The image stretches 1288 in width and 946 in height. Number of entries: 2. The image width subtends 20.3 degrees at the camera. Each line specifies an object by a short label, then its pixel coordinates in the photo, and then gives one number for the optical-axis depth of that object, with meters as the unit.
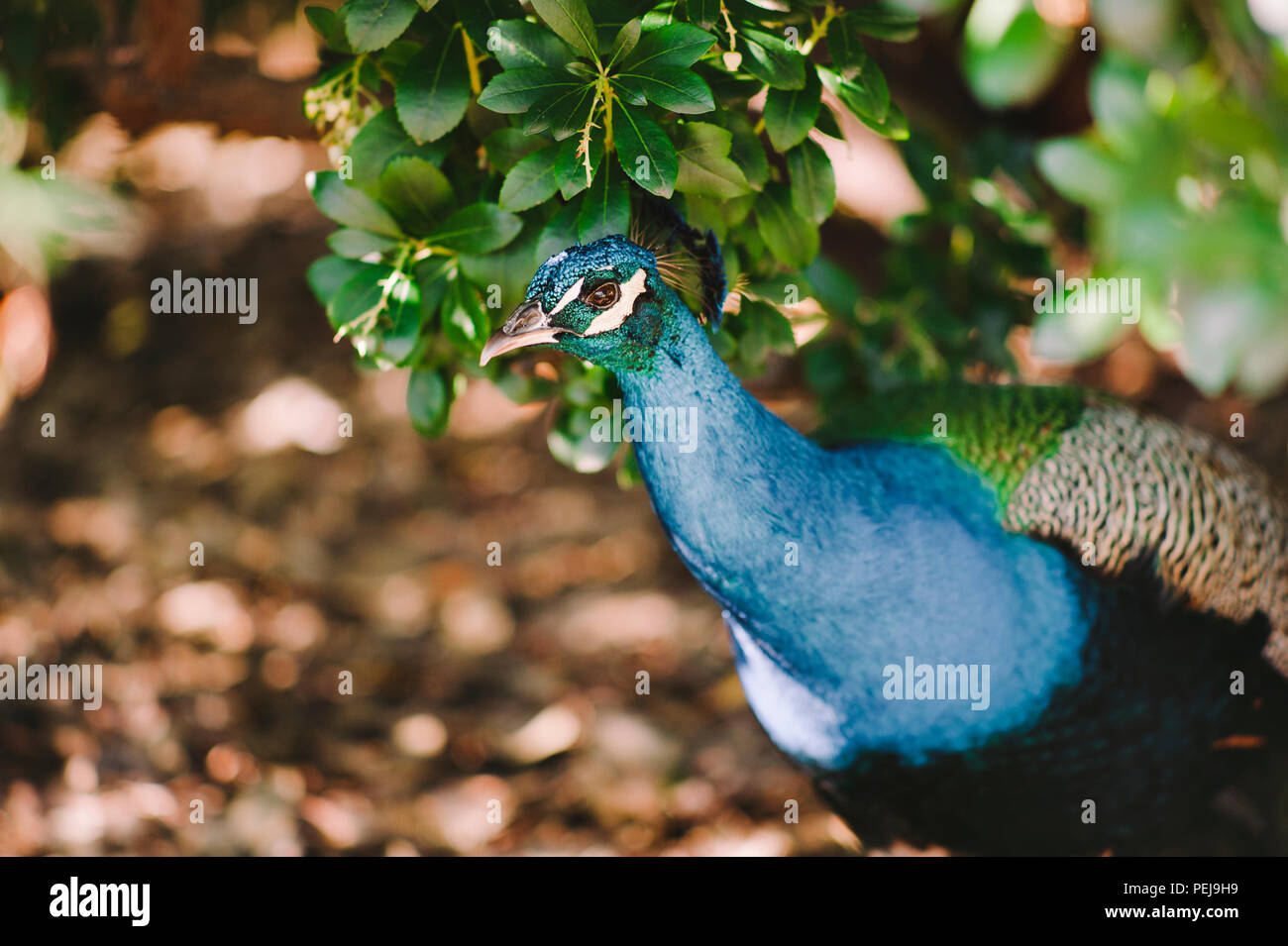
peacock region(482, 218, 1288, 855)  1.40
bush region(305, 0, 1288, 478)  1.26
